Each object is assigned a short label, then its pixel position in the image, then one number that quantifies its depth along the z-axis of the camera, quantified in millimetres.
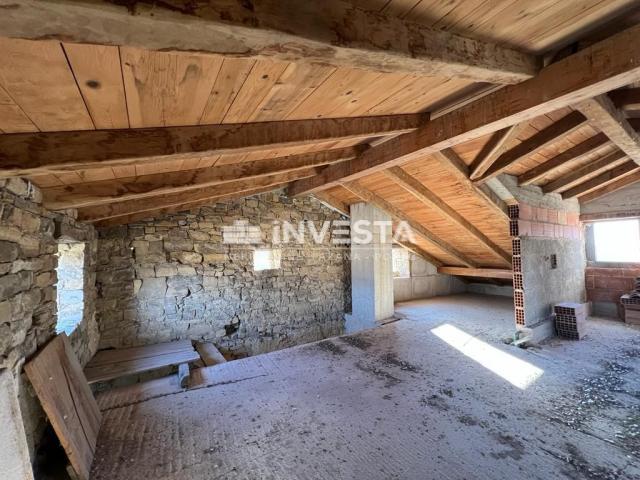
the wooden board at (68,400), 1765
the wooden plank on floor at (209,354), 3764
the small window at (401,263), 7017
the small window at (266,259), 4934
